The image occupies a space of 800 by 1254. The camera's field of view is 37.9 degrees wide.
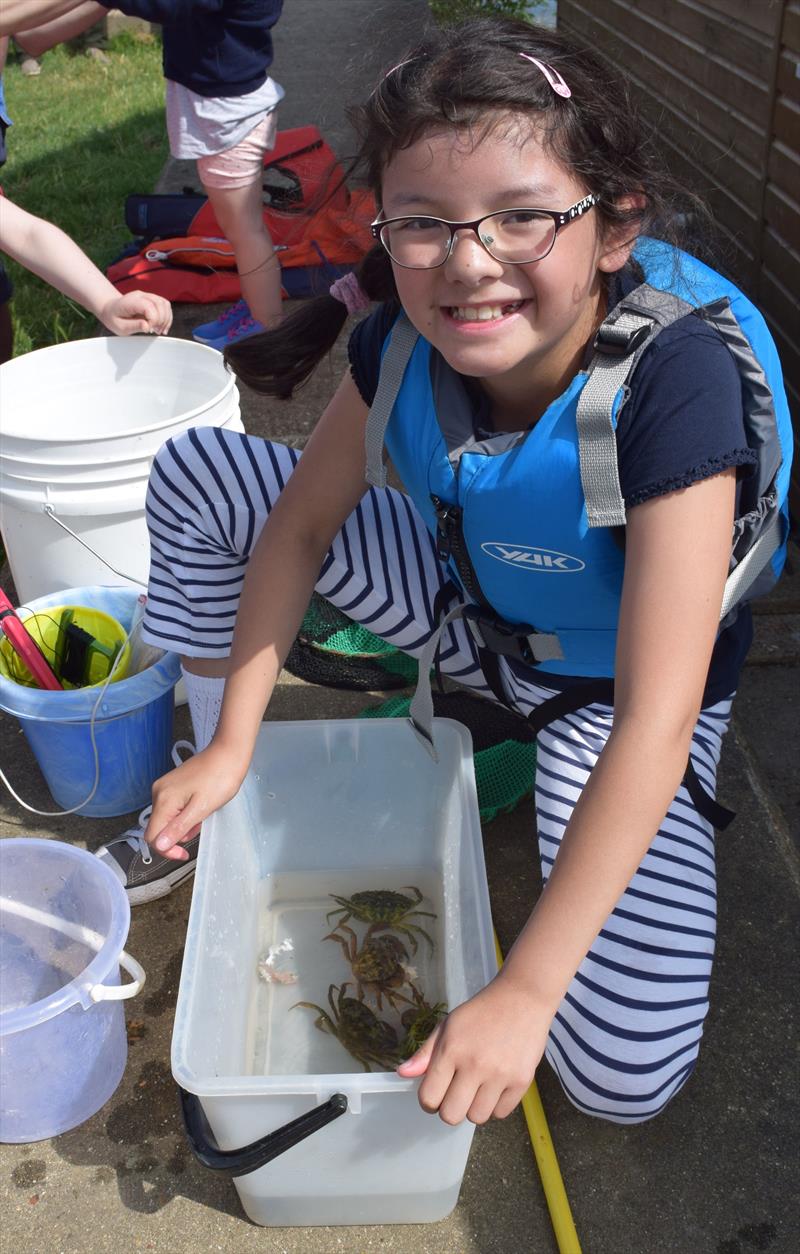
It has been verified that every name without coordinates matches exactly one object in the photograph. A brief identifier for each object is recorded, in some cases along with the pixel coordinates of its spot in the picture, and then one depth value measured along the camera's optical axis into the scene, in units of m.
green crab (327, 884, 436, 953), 1.93
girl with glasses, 1.34
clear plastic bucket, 1.53
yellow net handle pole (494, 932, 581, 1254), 1.49
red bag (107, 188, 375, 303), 4.03
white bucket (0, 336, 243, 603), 2.16
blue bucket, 2.01
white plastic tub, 1.37
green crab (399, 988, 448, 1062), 1.69
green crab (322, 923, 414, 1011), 1.82
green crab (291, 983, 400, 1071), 1.72
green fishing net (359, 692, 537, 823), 2.11
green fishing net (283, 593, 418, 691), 2.32
